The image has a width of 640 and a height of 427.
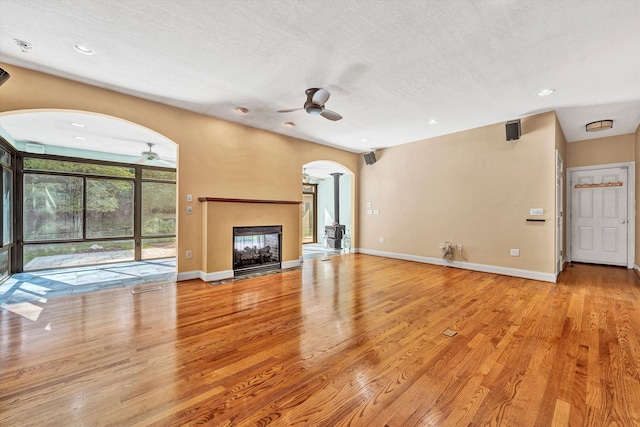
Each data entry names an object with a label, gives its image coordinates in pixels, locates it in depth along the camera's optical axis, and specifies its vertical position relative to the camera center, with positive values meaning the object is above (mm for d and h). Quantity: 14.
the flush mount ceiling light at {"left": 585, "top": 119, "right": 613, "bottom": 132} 4660 +1580
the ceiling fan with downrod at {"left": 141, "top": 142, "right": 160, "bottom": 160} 5841 +1378
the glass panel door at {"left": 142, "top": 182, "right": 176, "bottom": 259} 6647 -90
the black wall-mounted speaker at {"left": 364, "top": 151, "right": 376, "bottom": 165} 6992 +1509
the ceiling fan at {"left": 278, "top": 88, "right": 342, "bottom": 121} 3302 +1469
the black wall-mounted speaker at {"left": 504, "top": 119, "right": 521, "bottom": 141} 4578 +1471
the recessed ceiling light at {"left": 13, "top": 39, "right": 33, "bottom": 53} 2627 +1731
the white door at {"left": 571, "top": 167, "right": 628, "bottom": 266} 5426 -47
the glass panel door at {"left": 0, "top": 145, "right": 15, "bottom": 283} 4508 +38
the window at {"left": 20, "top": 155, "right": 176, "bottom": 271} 5414 +66
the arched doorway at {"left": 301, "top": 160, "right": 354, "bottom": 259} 8125 +230
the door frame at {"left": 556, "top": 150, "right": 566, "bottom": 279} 4492 -19
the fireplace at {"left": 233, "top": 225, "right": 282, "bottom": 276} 4910 -660
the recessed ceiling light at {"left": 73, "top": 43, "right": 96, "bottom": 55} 2710 +1736
